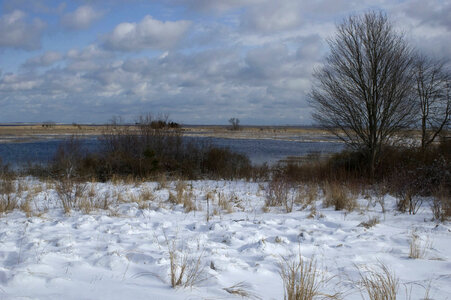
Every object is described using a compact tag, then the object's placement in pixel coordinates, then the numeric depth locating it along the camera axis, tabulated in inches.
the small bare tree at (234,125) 3506.4
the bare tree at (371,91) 505.4
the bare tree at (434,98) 681.0
